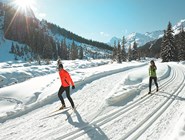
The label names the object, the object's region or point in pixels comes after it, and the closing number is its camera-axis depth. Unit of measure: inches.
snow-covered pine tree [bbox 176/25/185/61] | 1489.2
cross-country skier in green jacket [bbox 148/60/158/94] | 344.6
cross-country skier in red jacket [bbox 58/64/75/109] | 239.1
